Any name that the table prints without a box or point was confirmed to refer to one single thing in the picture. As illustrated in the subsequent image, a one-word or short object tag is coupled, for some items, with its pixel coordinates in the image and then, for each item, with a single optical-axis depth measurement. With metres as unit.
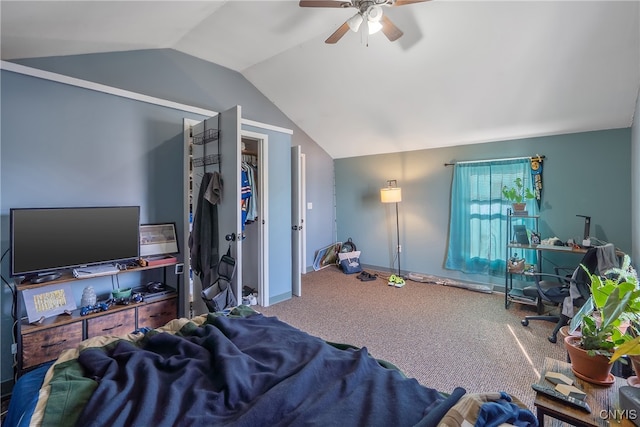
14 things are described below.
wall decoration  3.69
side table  1.03
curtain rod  3.69
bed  0.97
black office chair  2.55
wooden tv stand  1.96
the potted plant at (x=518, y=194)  3.64
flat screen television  2.05
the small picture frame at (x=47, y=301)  2.05
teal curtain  3.89
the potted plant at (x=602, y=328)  1.07
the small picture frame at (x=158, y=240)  2.83
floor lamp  4.71
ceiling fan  2.16
